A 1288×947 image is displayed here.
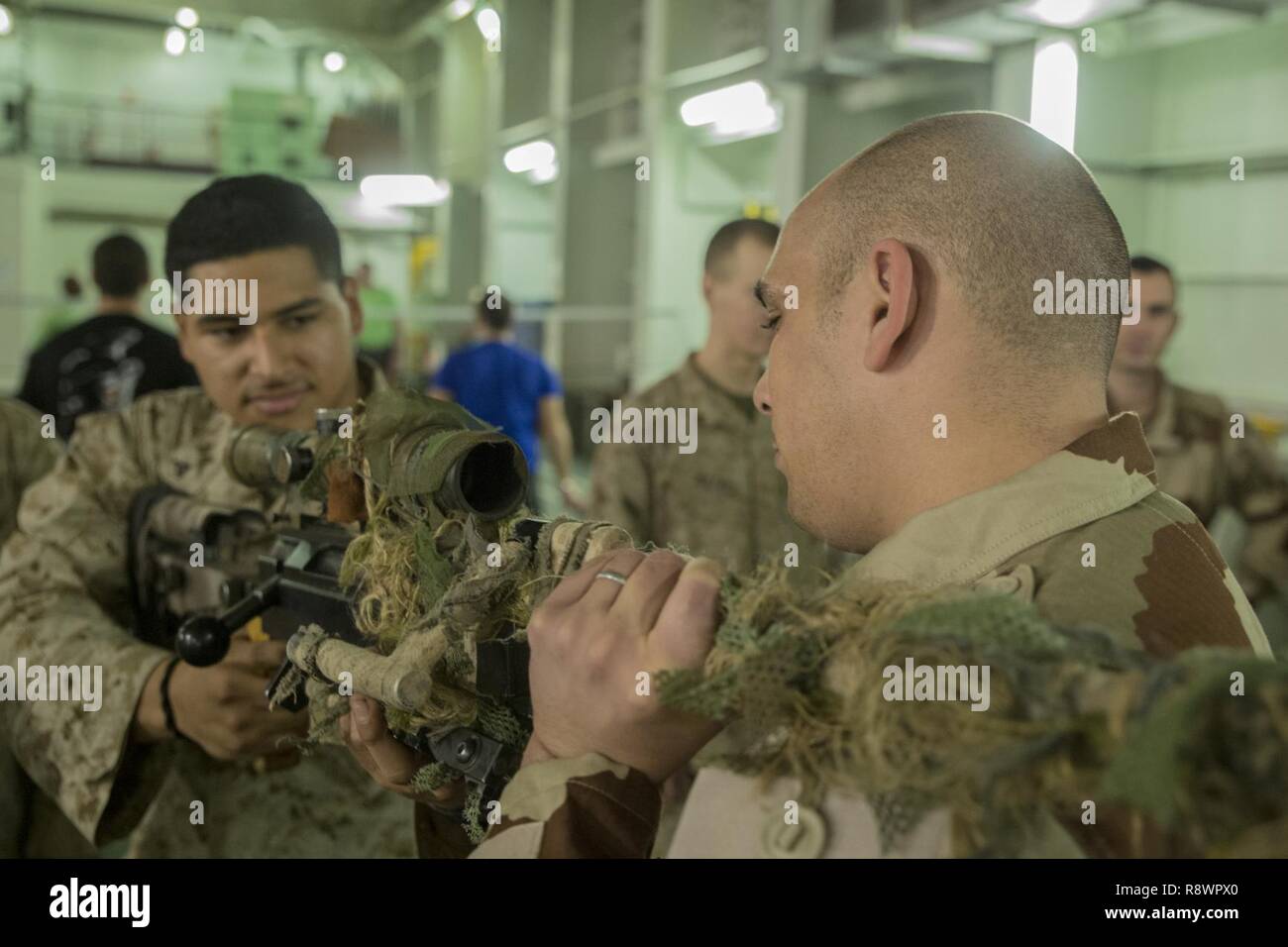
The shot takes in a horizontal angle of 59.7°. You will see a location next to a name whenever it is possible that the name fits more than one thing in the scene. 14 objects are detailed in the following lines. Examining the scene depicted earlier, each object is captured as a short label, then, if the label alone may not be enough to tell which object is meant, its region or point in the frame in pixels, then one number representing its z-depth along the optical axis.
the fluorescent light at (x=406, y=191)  9.16
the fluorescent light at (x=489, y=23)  7.82
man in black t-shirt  3.20
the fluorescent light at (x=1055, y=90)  3.31
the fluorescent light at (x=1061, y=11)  2.97
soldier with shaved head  0.60
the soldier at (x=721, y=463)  2.32
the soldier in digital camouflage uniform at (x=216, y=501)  1.40
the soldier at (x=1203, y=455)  2.72
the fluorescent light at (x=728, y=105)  4.82
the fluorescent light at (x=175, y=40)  9.44
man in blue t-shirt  3.85
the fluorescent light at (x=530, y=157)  7.45
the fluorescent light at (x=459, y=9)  8.61
